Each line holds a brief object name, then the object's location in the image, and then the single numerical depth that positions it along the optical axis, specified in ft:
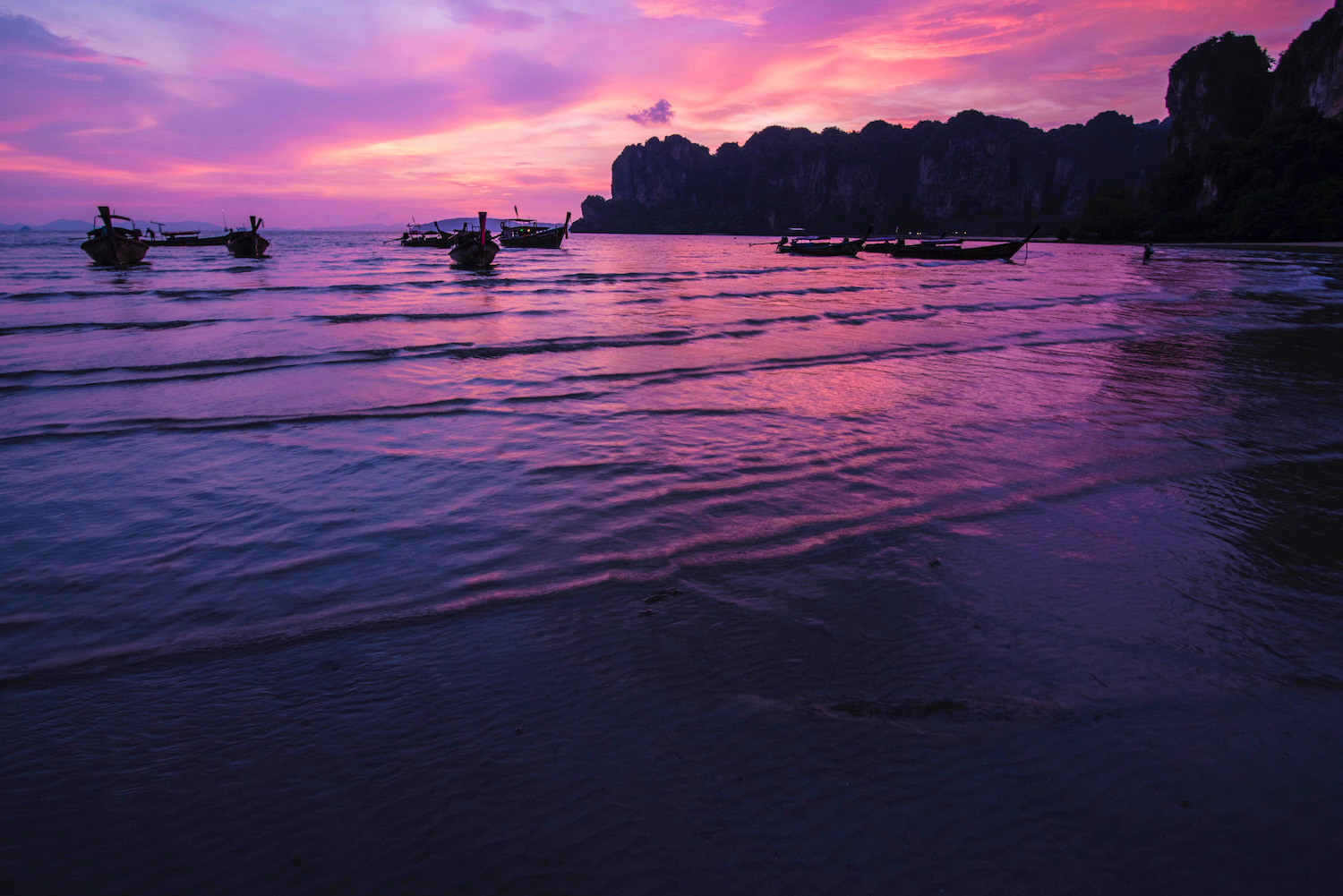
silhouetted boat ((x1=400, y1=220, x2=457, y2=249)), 255.70
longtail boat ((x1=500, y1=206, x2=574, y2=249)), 249.55
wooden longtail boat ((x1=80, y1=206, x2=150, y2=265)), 136.78
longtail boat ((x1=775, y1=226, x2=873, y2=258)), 225.35
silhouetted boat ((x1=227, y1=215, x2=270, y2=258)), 176.07
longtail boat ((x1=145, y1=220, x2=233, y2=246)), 232.12
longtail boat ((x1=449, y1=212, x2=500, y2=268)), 139.44
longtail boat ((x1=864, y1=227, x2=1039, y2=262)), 180.65
